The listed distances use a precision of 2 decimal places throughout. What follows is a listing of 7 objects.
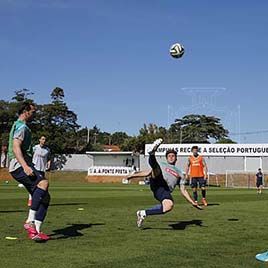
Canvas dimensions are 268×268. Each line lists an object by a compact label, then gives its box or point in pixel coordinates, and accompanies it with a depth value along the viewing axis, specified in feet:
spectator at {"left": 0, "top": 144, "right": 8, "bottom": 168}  268.93
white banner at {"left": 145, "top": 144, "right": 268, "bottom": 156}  208.94
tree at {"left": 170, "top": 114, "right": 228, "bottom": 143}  348.18
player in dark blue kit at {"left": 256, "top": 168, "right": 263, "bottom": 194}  126.82
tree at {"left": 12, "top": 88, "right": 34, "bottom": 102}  297.74
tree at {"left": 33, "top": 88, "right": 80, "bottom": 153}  295.89
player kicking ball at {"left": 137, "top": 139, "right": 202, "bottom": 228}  35.86
